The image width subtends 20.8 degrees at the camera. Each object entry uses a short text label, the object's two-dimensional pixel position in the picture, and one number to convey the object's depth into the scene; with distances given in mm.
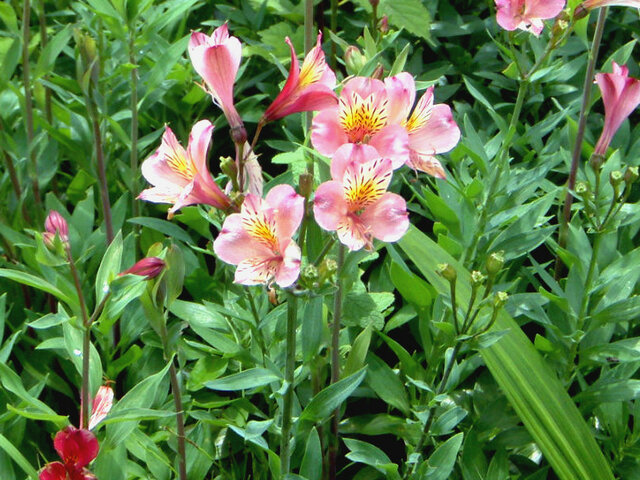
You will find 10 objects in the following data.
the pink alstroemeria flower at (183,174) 1004
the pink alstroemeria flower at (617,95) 1182
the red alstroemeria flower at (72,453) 996
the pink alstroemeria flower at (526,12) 1197
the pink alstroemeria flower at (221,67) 1014
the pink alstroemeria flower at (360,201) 982
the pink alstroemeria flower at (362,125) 1001
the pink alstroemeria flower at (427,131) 1032
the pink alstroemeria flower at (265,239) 974
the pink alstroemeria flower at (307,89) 1028
